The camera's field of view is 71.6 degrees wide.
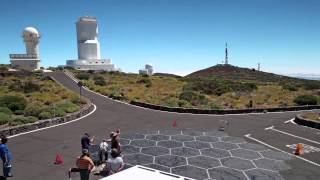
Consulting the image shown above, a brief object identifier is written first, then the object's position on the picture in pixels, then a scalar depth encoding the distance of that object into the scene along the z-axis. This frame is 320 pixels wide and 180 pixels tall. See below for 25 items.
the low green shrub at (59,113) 16.33
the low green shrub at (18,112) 18.12
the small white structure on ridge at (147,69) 76.09
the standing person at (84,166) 6.34
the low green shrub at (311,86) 36.39
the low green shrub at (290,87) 33.60
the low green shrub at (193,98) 23.85
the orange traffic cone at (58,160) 8.98
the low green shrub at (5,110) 17.22
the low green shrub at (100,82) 35.25
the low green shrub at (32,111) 16.88
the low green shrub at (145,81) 37.81
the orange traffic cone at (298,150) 10.06
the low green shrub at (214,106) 20.42
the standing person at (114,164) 6.36
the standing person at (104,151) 8.65
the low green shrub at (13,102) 19.18
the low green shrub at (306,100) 23.22
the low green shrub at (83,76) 39.84
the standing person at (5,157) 7.44
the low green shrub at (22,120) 14.49
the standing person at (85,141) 8.26
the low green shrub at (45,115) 16.03
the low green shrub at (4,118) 15.00
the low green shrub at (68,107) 17.98
